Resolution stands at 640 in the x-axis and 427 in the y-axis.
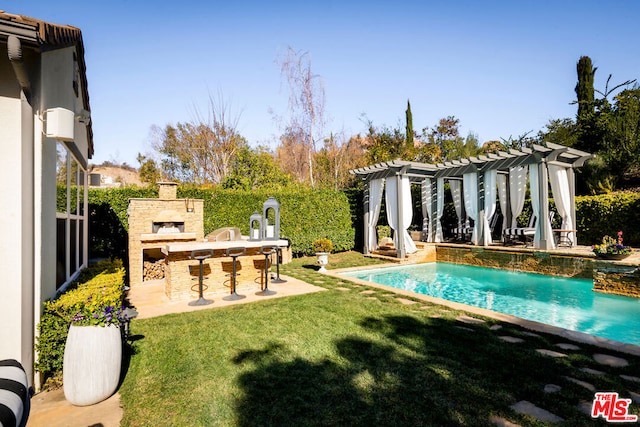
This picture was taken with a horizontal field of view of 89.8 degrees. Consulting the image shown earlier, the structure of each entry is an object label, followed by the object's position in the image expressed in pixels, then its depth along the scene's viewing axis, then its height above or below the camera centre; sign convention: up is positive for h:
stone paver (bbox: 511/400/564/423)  2.68 -1.69
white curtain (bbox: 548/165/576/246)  12.32 +0.88
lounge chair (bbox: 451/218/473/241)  15.01 -0.59
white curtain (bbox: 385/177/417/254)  13.40 +0.42
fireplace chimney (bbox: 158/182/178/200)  9.36 +1.02
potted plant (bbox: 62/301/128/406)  3.11 -1.30
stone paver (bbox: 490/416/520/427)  2.61 -1.68
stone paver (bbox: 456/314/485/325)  5.39 -1.74
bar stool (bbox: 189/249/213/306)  6.54 -0.76
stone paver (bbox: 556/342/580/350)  4.25 -1.74
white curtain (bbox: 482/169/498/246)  13.62 +0.68
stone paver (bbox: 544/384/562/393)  3.12 -1.69
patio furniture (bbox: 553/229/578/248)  12.27 -0.89
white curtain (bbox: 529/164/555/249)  11.65 +0.34
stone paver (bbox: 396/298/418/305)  6.60 -1.71
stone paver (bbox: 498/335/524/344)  4.49 -1.72
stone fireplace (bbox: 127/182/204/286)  8.68 -0.08
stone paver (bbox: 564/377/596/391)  3.18 -1.70
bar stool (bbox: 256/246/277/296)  7.35 -1.09
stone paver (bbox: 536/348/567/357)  4.01 -1.72
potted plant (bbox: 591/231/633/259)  8.69 -0.95
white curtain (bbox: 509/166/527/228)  13.53 +1.23
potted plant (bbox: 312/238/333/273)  10.47 -1.00
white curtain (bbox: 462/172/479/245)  14.11 +0.98
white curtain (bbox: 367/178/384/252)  14.50 +0.63
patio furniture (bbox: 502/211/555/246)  12.91 -0.63
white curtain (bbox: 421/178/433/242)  15.92 +0.53
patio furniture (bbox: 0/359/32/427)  1.78 -1.03
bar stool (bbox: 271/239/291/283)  8.59 -1.56
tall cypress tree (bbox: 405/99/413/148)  25.71 +7.67
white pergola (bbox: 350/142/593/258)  11.89 +1.32
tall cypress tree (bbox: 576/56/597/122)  19.23 +8.21
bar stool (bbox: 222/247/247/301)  6.90 -0.79
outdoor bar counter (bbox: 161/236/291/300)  6.90 -1.04
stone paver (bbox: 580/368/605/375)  3.51 -1.72
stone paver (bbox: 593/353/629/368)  3.76 -1.74
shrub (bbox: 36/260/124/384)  3.31 -0.99
